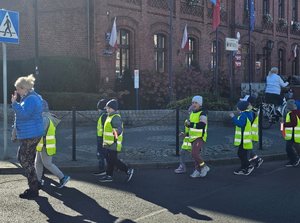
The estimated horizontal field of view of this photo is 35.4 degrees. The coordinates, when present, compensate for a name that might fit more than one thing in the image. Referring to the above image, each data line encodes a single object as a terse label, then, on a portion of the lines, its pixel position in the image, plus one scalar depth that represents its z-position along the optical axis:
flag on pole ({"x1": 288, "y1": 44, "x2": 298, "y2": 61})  34.10
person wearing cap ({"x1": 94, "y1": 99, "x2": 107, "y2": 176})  8.47
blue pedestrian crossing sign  9.42
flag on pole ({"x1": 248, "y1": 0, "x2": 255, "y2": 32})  24.10
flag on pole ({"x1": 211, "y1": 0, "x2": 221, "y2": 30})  19.81
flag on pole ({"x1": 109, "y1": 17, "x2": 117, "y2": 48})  19.05
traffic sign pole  9.60
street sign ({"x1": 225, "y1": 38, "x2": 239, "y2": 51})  16.66
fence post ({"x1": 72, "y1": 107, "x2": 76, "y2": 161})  9.59
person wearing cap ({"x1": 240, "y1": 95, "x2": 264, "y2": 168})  9.05
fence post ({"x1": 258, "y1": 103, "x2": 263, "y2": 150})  11.23
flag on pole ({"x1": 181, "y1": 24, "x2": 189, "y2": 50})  22.12
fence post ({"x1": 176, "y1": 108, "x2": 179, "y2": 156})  10.30
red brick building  19.72
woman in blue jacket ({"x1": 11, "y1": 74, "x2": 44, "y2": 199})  6.85
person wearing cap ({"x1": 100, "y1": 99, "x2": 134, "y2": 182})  7.89
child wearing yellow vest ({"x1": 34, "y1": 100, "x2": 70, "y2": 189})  7.45
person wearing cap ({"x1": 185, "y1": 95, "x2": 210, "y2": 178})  8.27
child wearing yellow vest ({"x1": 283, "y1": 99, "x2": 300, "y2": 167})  9.81
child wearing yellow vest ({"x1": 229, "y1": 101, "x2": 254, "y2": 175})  8.71
